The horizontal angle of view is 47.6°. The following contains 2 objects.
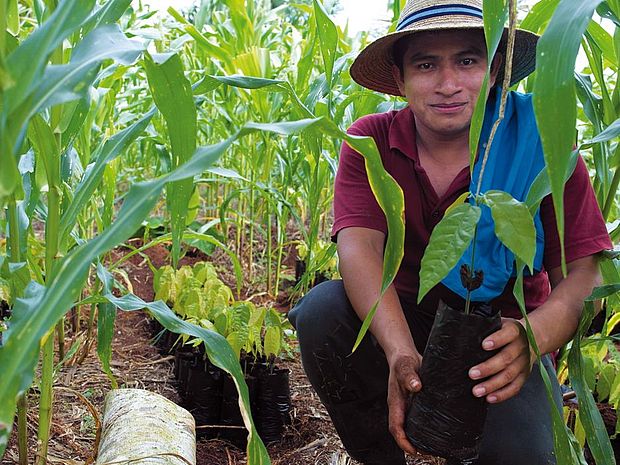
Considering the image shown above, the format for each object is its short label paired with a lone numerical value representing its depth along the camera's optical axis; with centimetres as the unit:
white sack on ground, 110
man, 114
